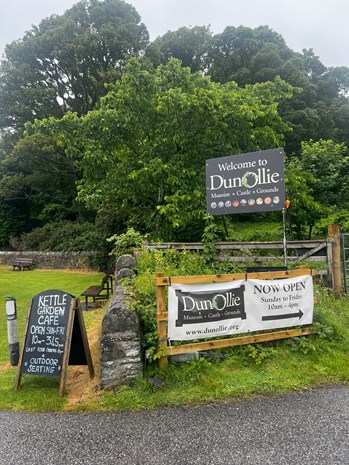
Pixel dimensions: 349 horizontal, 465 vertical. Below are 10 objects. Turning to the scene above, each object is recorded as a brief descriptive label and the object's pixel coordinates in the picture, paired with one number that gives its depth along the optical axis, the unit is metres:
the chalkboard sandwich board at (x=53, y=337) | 3.86
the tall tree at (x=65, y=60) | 27.48
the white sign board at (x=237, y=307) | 3.86
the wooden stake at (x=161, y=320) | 3.81
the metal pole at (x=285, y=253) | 5.97
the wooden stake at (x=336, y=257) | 6.32
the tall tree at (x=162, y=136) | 9.29
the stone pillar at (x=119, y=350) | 3.57
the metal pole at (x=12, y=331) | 4.50
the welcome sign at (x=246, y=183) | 6.00
